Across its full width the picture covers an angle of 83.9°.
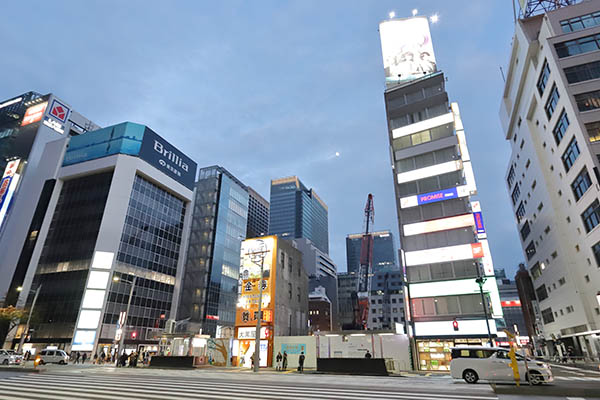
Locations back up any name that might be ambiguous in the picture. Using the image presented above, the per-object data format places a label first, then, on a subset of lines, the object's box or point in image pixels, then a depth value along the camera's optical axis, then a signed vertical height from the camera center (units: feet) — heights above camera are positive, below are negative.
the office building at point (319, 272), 516.81 +109.48
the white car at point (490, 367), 57.00 -3.78
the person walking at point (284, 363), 109.40 -6.70
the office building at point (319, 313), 427.33 +34.45
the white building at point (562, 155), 130.93 +80.76
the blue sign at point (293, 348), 122.93 -2.33
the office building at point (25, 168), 220.84 +117.32
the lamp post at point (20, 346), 138.92 -3.42
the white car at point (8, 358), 116.16 -6.79
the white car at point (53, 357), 126.93 -6.82
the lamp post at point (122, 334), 124.98 +1.64
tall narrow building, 133.28 +52.24
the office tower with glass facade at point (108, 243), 196.54 +59.78
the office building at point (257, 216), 568.90 +207.27
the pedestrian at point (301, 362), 98.32 -5.70
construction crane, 316.60 +56.87
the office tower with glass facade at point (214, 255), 271.49 +68.97
